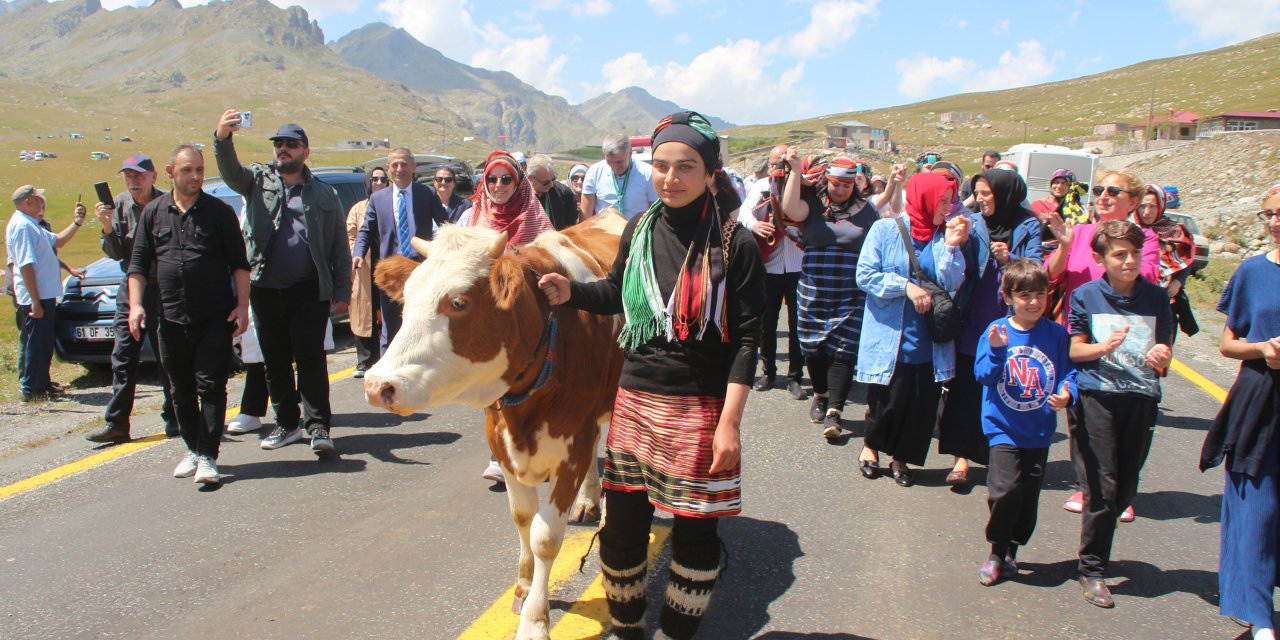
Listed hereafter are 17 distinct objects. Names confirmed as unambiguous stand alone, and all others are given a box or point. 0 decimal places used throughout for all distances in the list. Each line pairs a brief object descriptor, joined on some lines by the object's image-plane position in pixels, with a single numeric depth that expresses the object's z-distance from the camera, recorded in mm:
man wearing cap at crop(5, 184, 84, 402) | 7223
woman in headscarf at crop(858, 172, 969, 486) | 5098
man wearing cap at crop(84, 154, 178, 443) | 5949
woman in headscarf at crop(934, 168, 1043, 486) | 5160
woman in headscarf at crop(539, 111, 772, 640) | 2824
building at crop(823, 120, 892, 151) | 96062
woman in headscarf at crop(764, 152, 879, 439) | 6215
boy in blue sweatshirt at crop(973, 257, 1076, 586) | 3916
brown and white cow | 2797
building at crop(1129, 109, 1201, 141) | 78812
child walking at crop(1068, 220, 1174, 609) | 3832
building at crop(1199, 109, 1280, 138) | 74938
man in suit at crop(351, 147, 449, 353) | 6598
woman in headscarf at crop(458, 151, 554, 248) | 4516
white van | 22594
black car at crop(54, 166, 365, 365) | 7879
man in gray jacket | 5649
